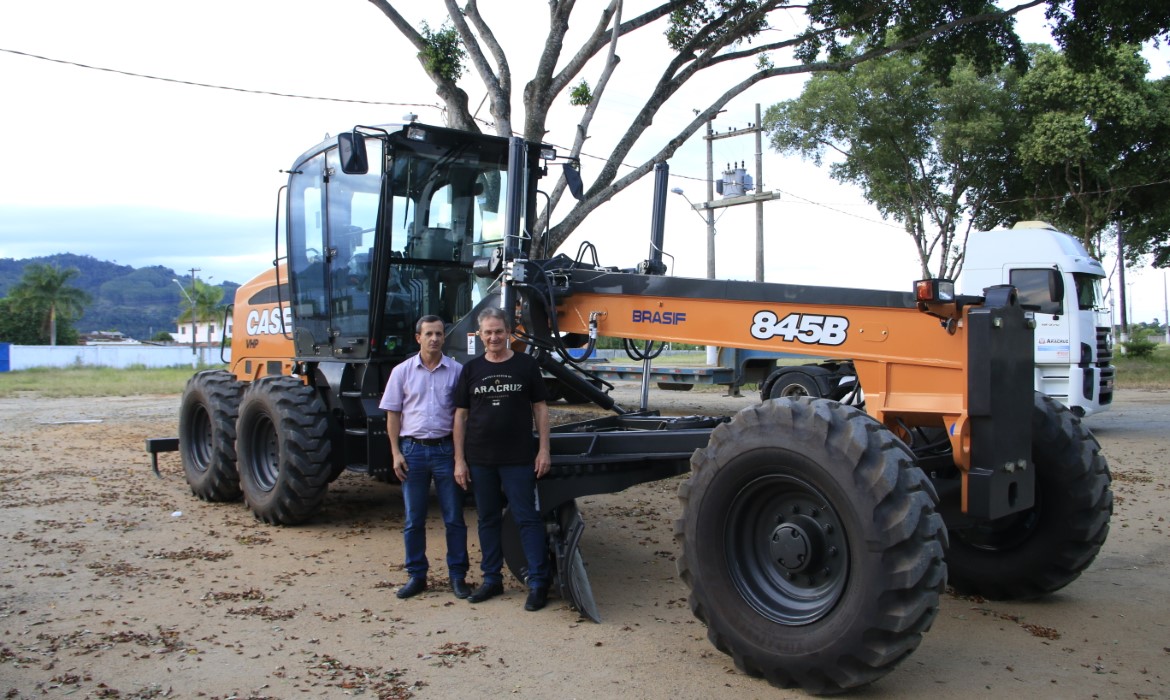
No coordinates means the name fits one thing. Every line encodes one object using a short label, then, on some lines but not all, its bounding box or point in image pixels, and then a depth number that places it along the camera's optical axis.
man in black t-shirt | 5.58
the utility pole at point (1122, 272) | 35.14
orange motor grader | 4.22
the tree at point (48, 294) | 74.38
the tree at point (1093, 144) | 23.09
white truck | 13.55
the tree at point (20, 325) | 74.56
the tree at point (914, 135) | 24.75
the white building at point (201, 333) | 70.28
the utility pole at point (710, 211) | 27.55
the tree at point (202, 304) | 67.75
